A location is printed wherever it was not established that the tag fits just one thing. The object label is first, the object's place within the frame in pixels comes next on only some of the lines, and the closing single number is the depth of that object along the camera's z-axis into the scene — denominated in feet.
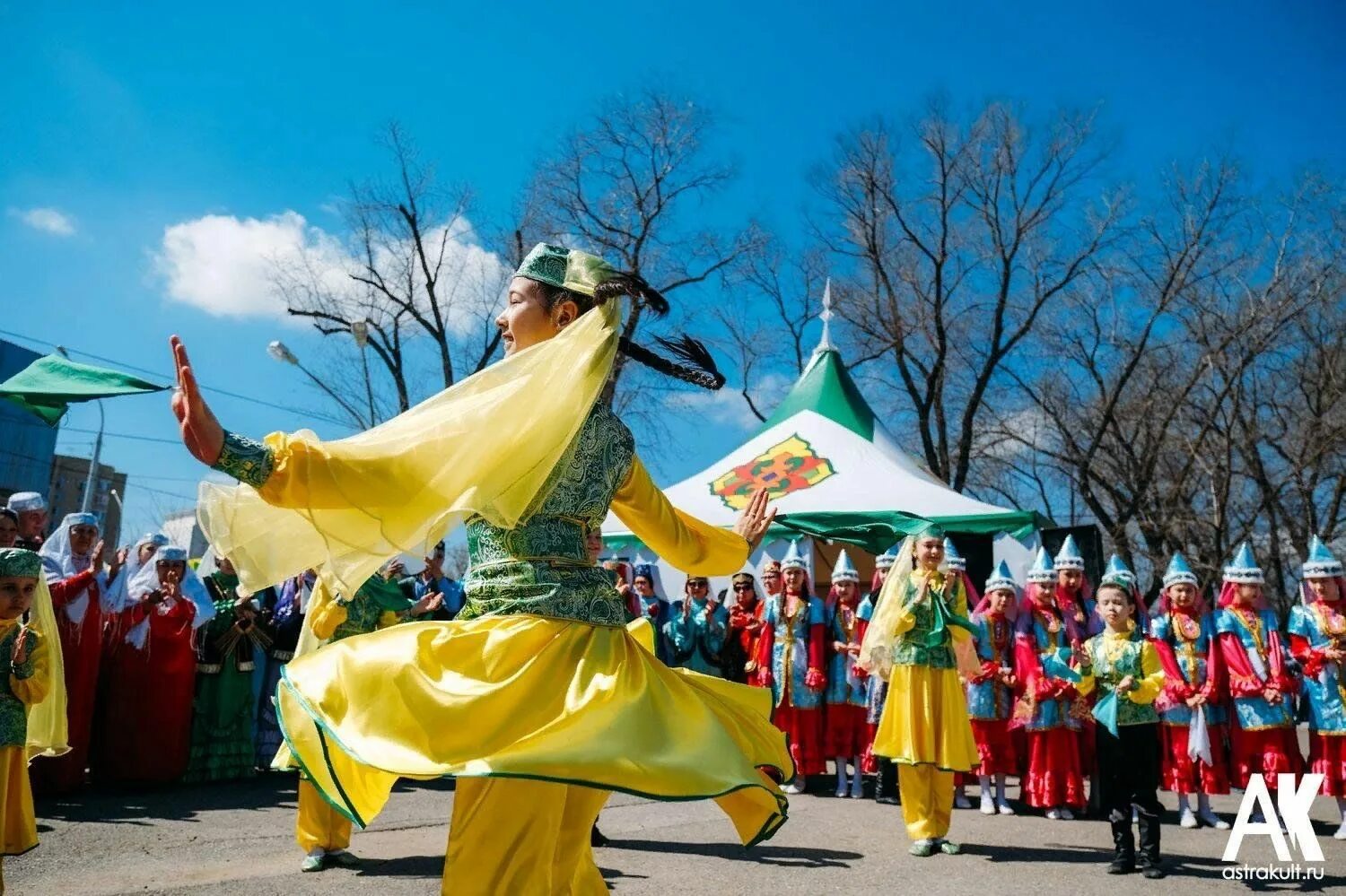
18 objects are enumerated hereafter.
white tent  40.11
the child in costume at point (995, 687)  27.30
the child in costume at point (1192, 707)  25.05
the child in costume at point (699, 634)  33.76
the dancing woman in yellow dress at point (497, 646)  6.73
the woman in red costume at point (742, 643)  33.50
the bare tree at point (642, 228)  70.49
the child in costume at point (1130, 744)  18.39
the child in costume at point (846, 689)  29.91
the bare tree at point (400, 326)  69.82
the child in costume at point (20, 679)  13.78
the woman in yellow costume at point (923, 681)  20.12
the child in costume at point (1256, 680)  24.61
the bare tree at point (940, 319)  71.82
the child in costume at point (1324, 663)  23.07
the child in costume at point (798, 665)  30.55
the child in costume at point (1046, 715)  26.04
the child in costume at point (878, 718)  28.32
